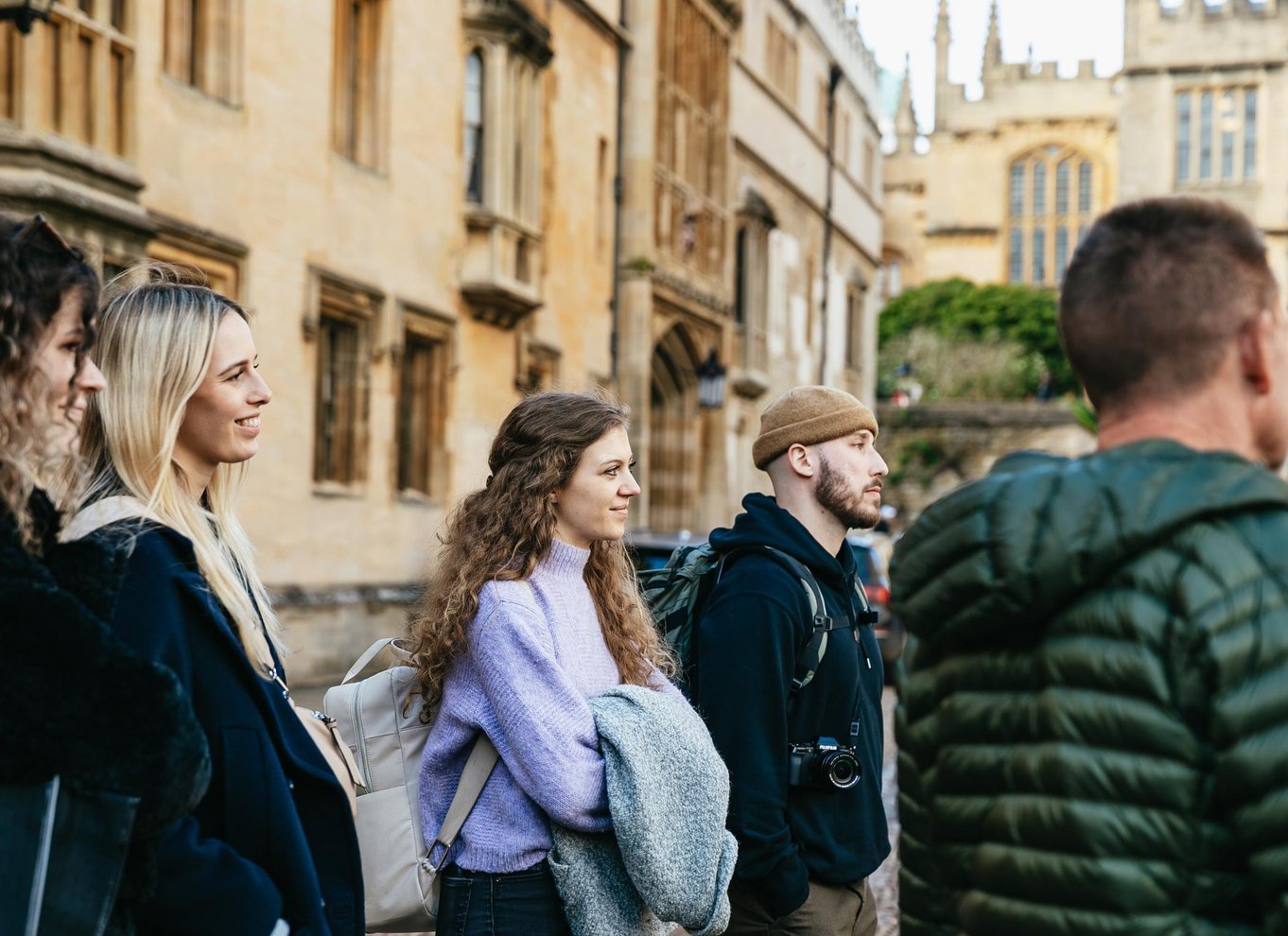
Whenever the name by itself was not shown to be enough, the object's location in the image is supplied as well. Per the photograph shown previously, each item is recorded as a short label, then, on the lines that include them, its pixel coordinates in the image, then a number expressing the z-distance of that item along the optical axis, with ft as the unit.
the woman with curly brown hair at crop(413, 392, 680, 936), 10.74
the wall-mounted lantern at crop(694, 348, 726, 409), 85.76
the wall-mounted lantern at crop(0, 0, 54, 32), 30.45
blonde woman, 8.43
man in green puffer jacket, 6.40
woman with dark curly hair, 7.32
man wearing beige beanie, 11.65
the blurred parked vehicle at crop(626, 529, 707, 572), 40.31
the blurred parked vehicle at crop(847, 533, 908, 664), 60.64
